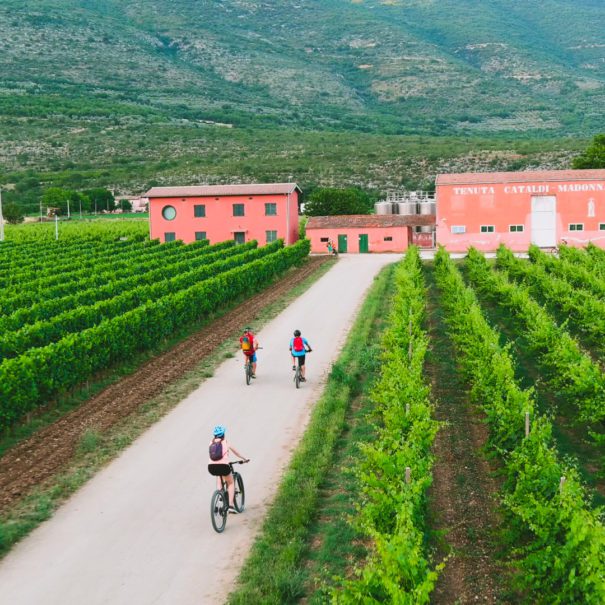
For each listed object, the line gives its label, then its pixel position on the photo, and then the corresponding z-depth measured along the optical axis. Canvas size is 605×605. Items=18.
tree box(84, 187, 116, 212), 105.81
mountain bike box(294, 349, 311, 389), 20.67
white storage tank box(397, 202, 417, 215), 70.94
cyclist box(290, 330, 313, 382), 20.53
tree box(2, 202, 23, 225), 98.25
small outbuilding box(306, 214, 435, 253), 62.25
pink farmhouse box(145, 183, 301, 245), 61.50
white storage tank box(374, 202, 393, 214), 72.50
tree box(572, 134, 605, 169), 76.79
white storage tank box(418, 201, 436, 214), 69.94
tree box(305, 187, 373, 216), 78.69
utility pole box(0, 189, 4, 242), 69.11
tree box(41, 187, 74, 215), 100.44
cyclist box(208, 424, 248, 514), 12.20
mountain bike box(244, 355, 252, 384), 21.19
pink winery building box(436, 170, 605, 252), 55.50
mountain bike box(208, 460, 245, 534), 11.91
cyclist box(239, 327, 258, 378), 20.95
